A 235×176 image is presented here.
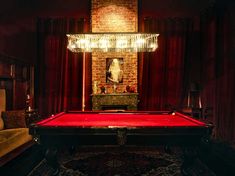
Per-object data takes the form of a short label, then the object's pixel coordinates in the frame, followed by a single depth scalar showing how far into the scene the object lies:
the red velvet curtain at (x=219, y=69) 3.89
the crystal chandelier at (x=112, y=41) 3.59
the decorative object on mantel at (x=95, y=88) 5.00
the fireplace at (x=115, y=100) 4.90
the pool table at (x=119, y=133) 2.08
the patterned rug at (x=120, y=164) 2.54
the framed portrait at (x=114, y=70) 5.15
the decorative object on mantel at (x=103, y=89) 4.98
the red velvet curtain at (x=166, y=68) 5.16
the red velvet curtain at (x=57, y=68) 5.22
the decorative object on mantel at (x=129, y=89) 4.96
